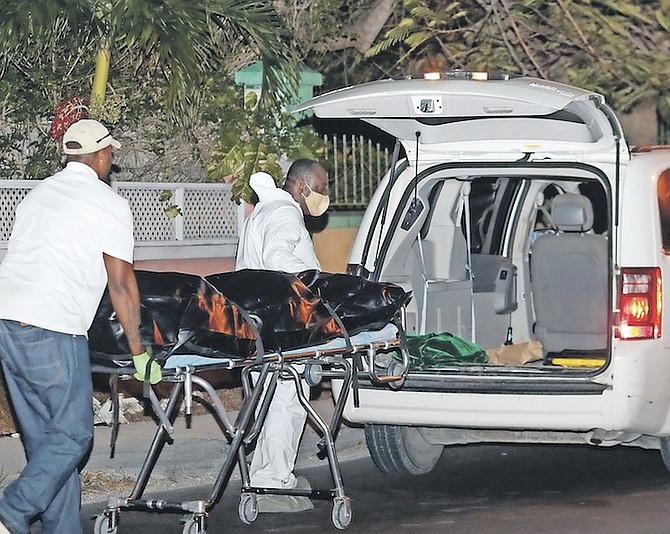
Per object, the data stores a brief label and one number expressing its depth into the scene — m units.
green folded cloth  16.77
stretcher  13.00
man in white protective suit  15.26
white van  15.37
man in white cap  12.34
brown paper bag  18.91
